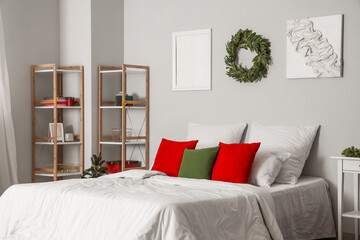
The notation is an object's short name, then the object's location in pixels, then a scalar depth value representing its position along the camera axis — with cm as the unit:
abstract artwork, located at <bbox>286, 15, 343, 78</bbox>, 452
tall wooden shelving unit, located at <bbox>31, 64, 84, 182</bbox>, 573
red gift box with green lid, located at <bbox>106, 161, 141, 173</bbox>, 587
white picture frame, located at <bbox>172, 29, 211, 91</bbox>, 543
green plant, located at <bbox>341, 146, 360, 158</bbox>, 412
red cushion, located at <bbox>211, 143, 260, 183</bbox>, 421
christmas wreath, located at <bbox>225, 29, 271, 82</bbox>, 494
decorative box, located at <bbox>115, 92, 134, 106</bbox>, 582
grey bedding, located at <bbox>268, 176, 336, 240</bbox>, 402
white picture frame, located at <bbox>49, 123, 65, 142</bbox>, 586
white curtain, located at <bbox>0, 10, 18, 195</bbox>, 546
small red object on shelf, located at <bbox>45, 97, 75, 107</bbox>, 582
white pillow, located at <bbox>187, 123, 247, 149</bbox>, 501
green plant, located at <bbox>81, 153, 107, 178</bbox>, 546
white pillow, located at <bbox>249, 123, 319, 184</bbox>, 443
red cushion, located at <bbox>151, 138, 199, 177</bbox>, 477
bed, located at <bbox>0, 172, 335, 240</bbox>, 323
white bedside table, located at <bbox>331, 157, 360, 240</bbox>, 408
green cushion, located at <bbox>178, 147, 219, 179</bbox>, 442
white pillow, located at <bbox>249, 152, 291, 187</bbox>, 424
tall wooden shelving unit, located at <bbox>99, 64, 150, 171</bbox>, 564
